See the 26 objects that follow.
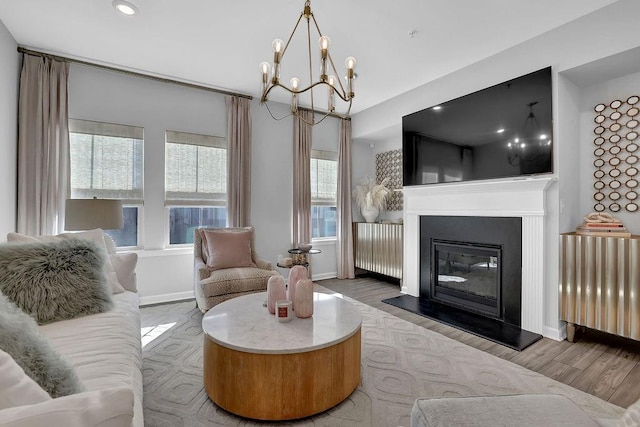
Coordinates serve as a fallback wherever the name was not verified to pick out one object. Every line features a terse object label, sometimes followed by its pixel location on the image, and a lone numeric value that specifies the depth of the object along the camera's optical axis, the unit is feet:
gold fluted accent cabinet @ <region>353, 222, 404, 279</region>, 14.08
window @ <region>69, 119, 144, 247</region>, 10.73
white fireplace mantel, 8.89
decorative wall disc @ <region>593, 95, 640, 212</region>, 8.53
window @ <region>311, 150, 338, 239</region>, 16.07
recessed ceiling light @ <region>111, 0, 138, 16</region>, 7.58
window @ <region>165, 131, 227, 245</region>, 12.38
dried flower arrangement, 15.45
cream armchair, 9.30
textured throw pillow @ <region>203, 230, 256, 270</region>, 10.73
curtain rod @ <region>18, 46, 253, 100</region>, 9.90
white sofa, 1.85
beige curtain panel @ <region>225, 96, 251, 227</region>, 13.15
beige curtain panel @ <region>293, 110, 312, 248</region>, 14.88
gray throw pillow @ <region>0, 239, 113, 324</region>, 5.10
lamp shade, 8.47
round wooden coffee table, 5.03
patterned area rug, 5.38
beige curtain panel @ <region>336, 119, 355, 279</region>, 16.22
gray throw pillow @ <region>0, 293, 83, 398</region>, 2.60
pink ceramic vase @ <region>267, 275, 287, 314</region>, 6.62
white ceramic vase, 15.71
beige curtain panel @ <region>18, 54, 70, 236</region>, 9.62
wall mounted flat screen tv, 8.93
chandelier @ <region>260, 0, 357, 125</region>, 5.82
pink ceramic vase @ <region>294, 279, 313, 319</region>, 6.32
